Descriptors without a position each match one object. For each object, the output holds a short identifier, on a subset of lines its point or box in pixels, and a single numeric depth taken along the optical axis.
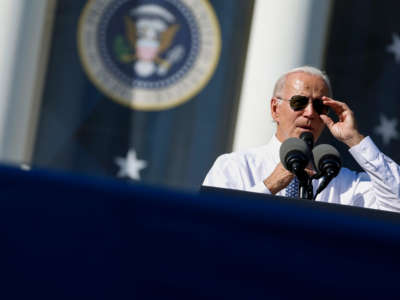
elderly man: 10.63
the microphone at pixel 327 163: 10.40
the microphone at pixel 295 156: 10.40
